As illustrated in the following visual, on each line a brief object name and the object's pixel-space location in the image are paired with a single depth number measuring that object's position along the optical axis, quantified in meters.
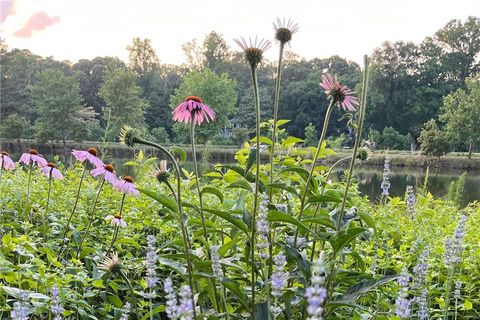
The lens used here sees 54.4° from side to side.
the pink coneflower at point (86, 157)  2.21
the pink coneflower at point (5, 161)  2.43
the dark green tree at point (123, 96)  32.09
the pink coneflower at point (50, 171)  2.31
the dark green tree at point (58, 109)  30.64
